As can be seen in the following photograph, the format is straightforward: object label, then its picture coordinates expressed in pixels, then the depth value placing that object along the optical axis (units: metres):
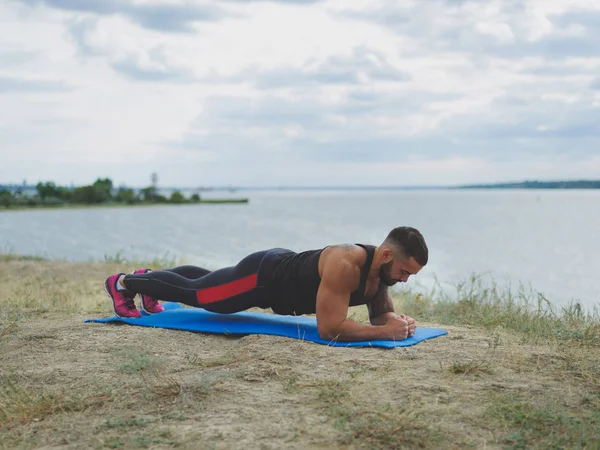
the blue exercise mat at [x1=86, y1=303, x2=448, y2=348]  4.78
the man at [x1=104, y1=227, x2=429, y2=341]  4.56
